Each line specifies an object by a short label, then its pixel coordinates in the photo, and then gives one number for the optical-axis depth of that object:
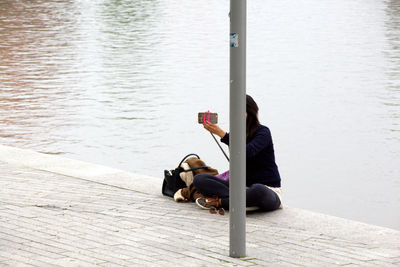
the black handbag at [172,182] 13.45
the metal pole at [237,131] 9.57
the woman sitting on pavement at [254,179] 12.37
